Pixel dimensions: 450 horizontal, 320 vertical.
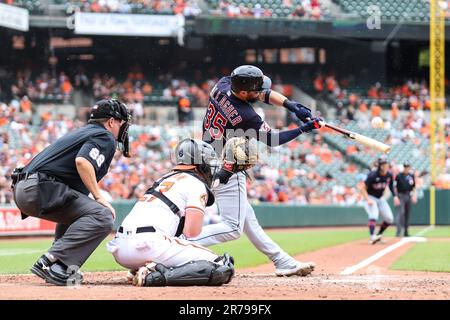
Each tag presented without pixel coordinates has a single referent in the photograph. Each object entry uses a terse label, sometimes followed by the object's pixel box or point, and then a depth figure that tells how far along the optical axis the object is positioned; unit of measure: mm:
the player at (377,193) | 32750
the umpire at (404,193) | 38156
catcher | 12844
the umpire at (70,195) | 13234
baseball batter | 15383
